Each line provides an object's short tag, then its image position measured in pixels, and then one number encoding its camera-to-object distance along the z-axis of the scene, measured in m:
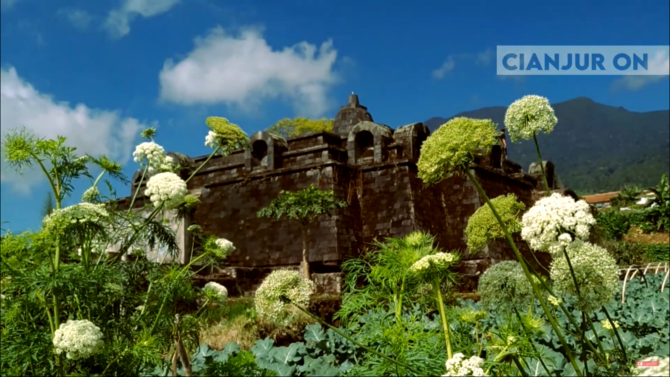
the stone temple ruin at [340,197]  16.56
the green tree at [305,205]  14.88
